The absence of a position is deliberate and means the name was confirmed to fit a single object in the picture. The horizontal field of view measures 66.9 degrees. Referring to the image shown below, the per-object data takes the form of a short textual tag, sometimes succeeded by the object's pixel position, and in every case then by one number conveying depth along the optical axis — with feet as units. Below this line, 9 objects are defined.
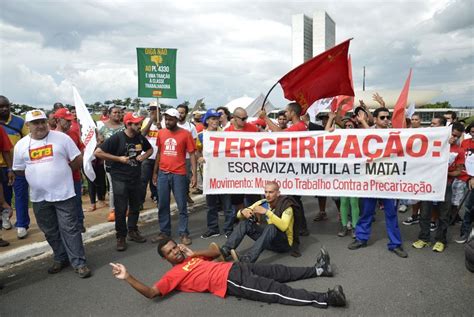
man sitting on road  14.47
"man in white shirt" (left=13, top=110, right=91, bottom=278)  13.58
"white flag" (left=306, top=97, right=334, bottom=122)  35.11
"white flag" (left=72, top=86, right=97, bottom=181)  19.21
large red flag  18.04
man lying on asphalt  11.16
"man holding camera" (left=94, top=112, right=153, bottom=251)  16.81
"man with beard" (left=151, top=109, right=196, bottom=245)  17.42
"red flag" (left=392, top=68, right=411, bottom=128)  17.42
